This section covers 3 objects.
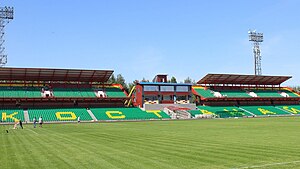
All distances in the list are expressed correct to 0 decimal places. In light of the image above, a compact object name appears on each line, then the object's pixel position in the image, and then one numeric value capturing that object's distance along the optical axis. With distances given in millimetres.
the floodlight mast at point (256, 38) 79952
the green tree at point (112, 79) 118865
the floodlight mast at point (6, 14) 58545
